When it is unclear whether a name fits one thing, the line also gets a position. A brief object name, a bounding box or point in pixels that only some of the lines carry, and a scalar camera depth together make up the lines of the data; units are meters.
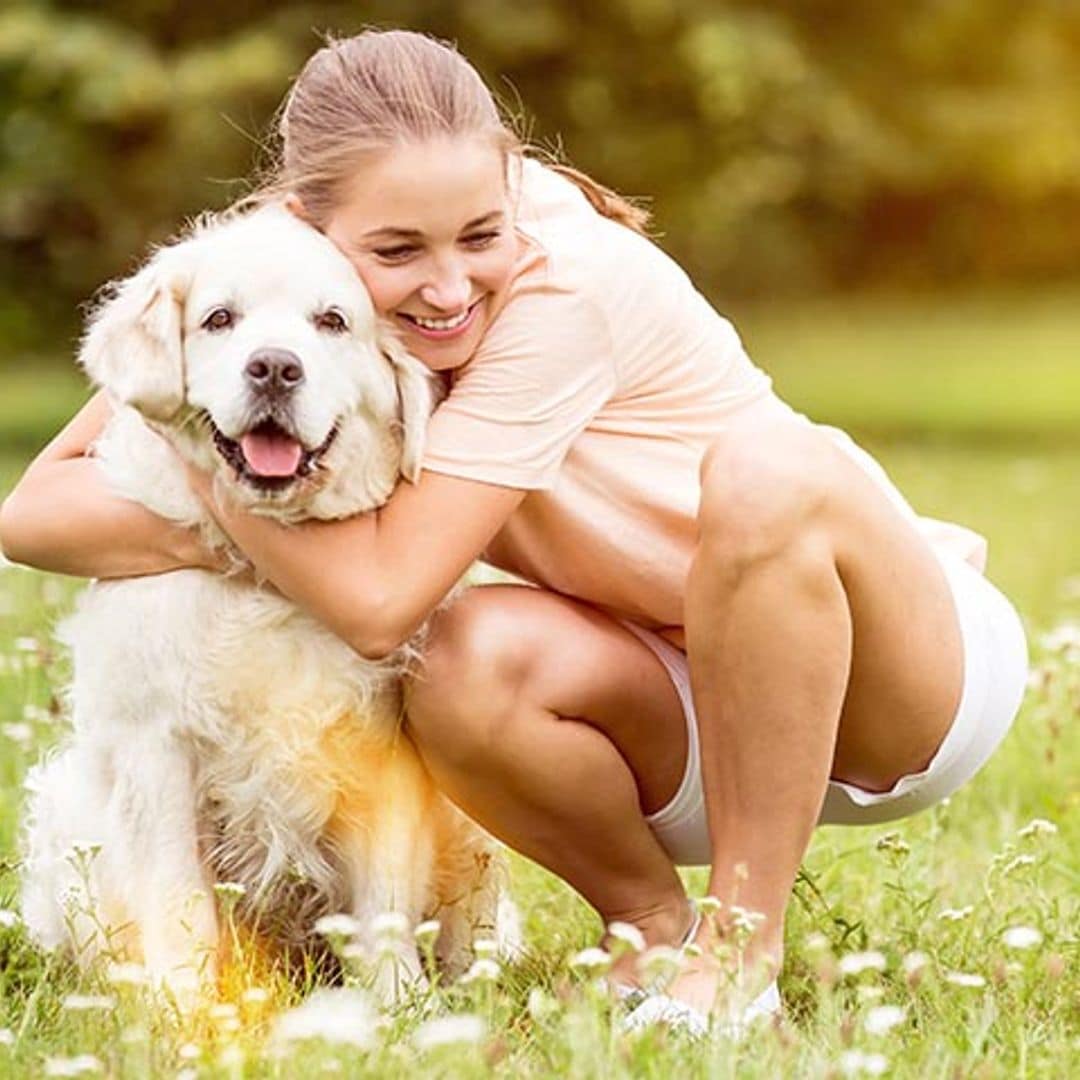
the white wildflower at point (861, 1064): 5.10
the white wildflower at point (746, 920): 5.68
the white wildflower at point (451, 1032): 4.97
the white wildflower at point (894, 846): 6.80
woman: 6.46
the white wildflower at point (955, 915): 6.77
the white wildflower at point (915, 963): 5.88
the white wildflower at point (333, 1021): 5.05
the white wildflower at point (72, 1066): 5.23
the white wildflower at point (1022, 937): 5.85
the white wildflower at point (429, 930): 5.52
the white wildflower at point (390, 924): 5.40
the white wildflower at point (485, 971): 5.45
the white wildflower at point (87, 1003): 5.82
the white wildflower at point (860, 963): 5.45
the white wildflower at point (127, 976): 5.66
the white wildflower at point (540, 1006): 5.33
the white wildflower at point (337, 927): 5.52
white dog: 6.44
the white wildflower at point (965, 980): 6.15
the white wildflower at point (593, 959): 5.37
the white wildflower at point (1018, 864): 6.88
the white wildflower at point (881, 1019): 5.14
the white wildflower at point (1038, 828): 7.05
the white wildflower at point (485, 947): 5.73
